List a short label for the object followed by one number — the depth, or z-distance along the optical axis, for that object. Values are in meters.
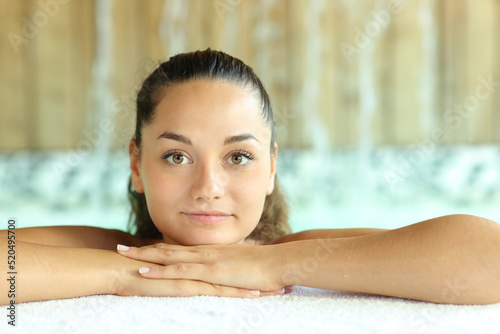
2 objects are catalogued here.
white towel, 0.75
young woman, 0.89
